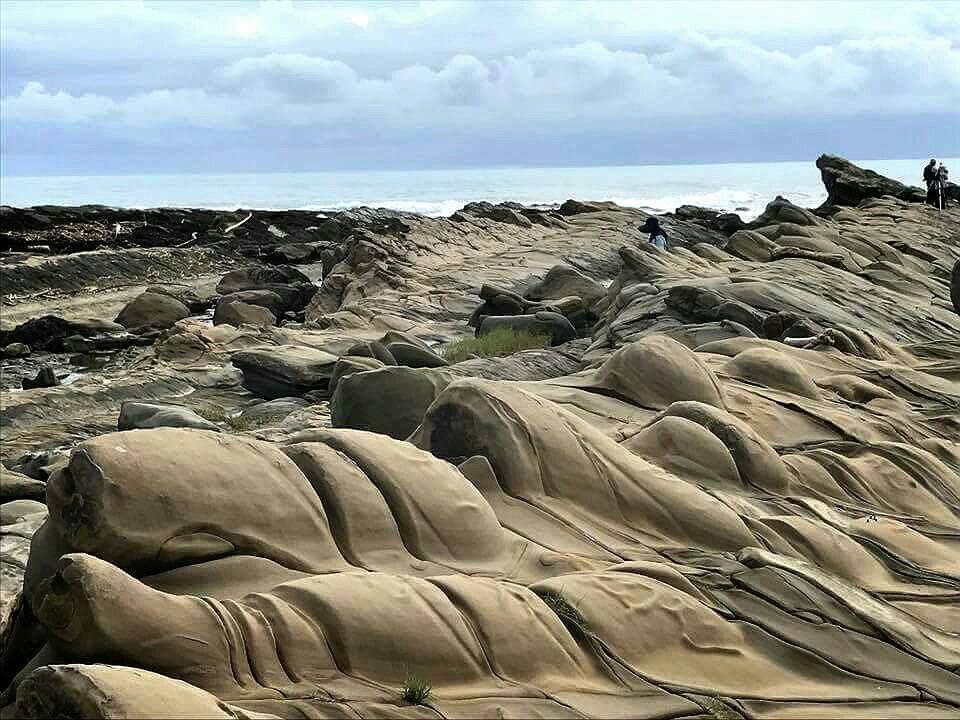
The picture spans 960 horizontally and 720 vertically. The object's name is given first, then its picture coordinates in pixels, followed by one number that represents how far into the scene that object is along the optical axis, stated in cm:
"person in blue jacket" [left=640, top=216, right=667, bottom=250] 2739
